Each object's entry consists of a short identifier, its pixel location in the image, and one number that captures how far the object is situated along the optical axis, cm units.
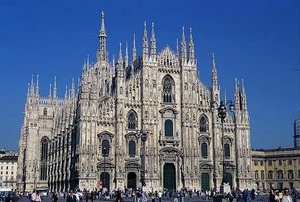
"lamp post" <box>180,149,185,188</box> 6719
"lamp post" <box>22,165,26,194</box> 8718
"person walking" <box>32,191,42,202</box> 3003
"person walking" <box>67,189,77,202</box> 2831
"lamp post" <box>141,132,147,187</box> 6419
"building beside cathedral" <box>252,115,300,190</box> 9062
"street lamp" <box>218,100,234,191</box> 3781
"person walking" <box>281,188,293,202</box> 1780
